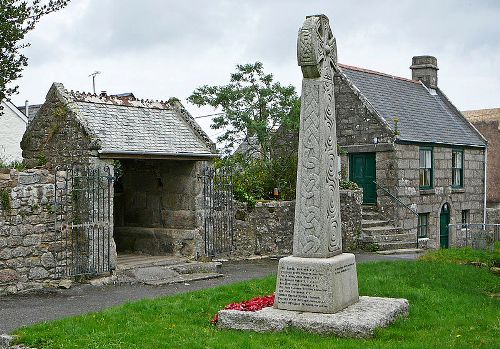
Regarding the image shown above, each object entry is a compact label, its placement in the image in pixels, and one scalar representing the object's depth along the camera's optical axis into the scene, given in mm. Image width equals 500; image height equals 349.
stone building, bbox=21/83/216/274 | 13133
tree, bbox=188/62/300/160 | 19359
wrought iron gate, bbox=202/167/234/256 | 15531
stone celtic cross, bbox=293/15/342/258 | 8195
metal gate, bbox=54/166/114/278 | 12789
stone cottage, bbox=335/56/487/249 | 22281
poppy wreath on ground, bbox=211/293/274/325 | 8441
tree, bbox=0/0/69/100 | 14727
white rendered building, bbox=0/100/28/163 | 29359
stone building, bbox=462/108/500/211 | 32938
